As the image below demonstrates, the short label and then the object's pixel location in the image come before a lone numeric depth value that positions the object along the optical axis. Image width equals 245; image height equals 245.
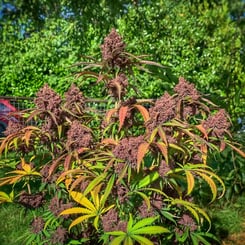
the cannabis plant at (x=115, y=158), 1.27
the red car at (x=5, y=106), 5.16
